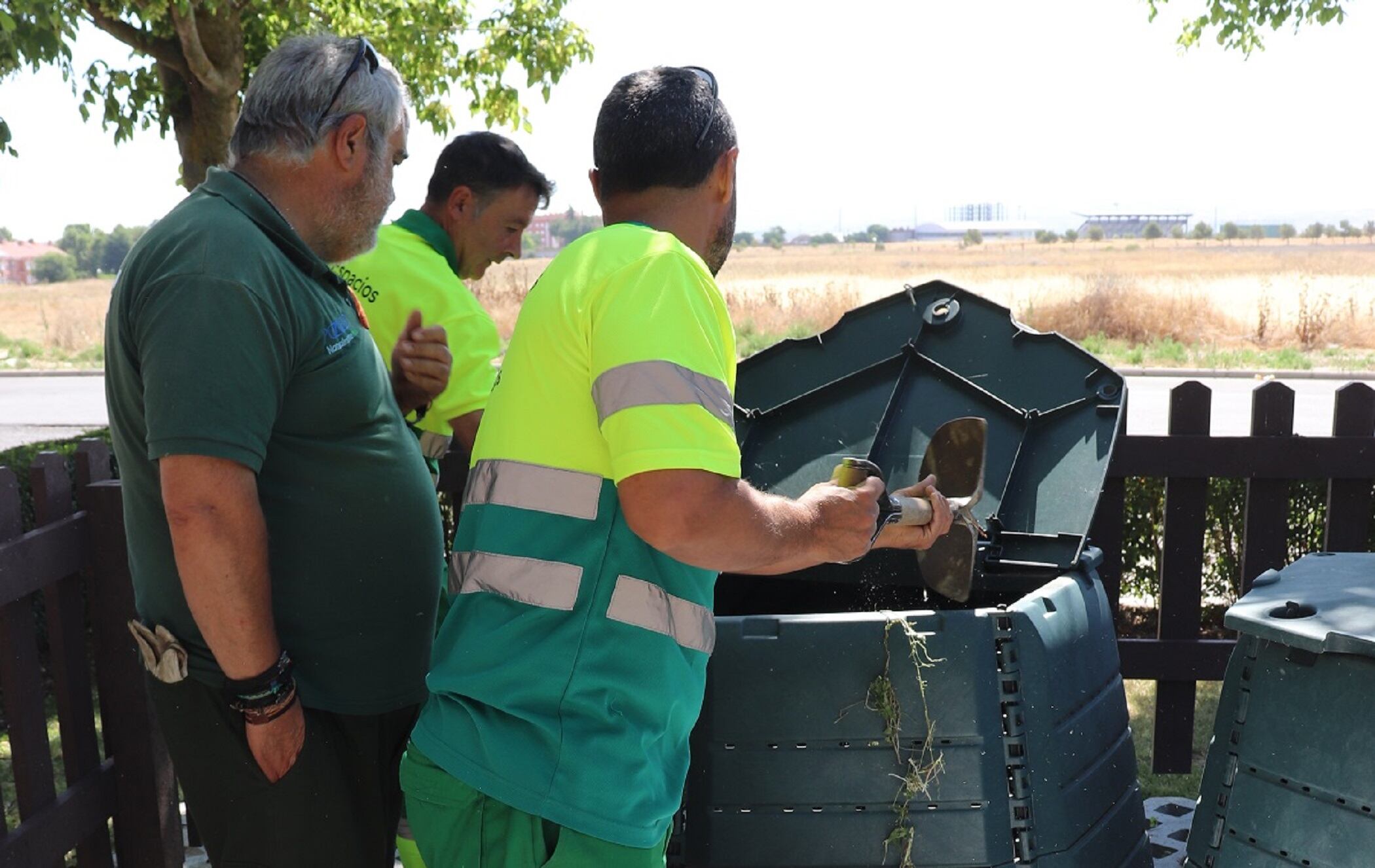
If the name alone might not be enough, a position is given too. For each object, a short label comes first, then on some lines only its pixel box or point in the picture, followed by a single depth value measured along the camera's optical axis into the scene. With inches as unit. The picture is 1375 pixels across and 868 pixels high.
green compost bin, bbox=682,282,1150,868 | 87.1
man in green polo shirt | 71.6
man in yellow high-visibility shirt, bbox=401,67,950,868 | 62.7
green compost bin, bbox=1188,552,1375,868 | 80.0
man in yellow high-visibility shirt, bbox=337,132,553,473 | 112.3
